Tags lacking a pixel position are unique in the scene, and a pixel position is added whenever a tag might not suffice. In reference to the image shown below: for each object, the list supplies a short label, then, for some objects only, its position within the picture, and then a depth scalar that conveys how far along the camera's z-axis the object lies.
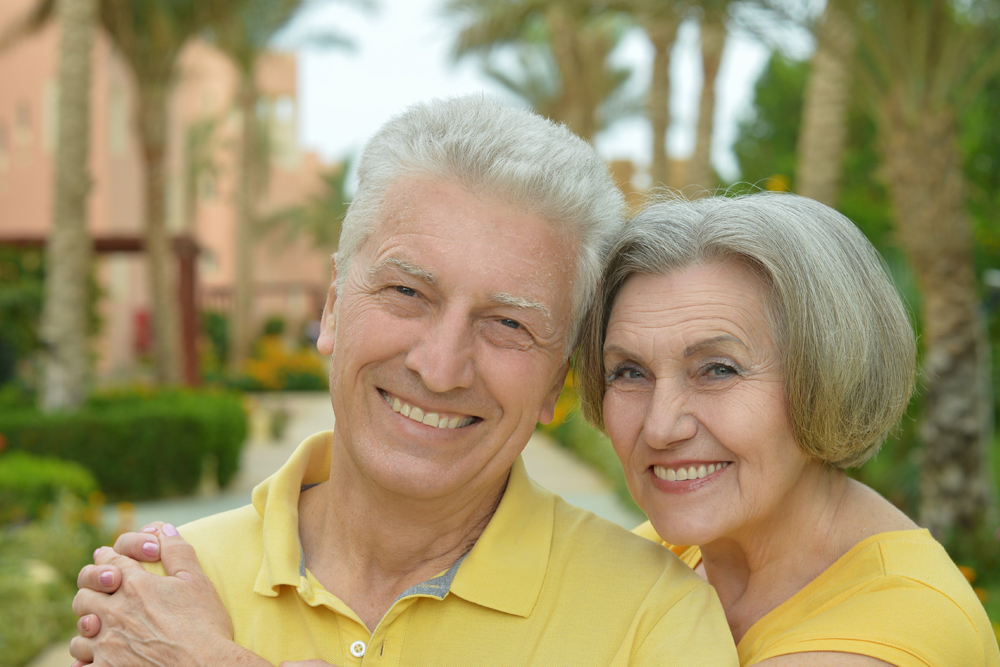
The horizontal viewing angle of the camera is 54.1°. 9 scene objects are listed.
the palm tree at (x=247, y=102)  20.97
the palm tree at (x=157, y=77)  14.88
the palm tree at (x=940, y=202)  5.83
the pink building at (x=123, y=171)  23.20
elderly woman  1.95
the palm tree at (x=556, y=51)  10.25
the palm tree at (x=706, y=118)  13.26
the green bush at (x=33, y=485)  7.46
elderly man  1.83
